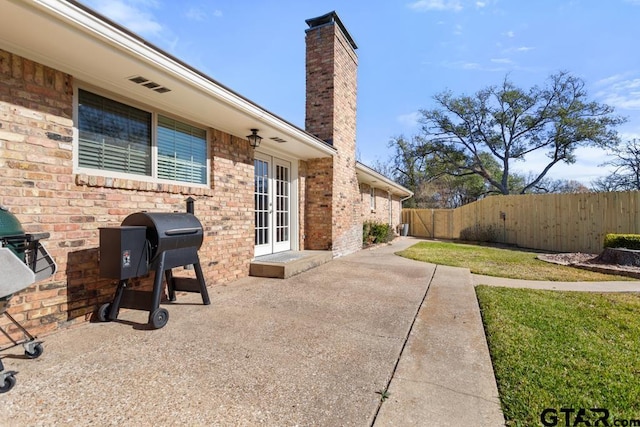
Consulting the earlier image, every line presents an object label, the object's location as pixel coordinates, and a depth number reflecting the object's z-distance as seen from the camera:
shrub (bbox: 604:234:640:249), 7.79
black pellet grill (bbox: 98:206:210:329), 3.33
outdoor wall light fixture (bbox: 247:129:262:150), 6.06
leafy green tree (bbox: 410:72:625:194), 22.23
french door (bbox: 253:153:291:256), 7.15
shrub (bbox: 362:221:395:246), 12.23
